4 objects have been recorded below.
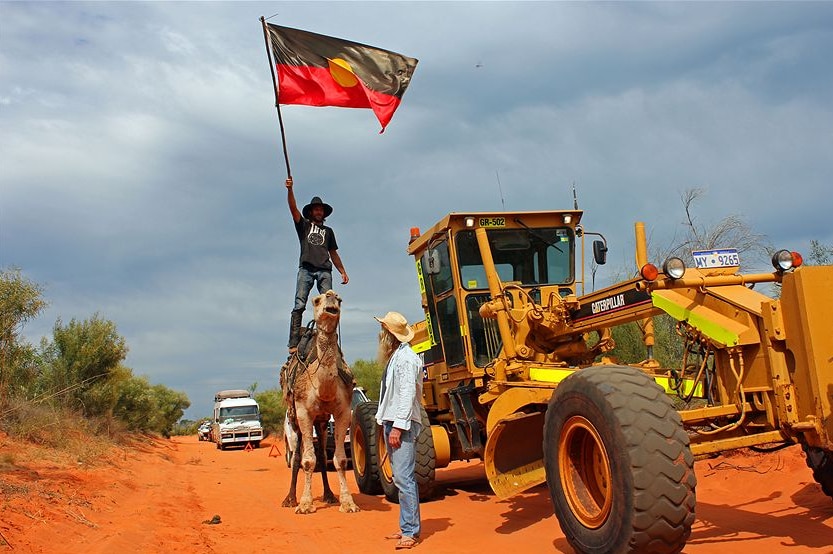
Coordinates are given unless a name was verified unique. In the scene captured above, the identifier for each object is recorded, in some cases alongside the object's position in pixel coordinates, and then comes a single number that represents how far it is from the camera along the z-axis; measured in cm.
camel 940
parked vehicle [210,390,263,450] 3155
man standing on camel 1023
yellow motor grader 448
